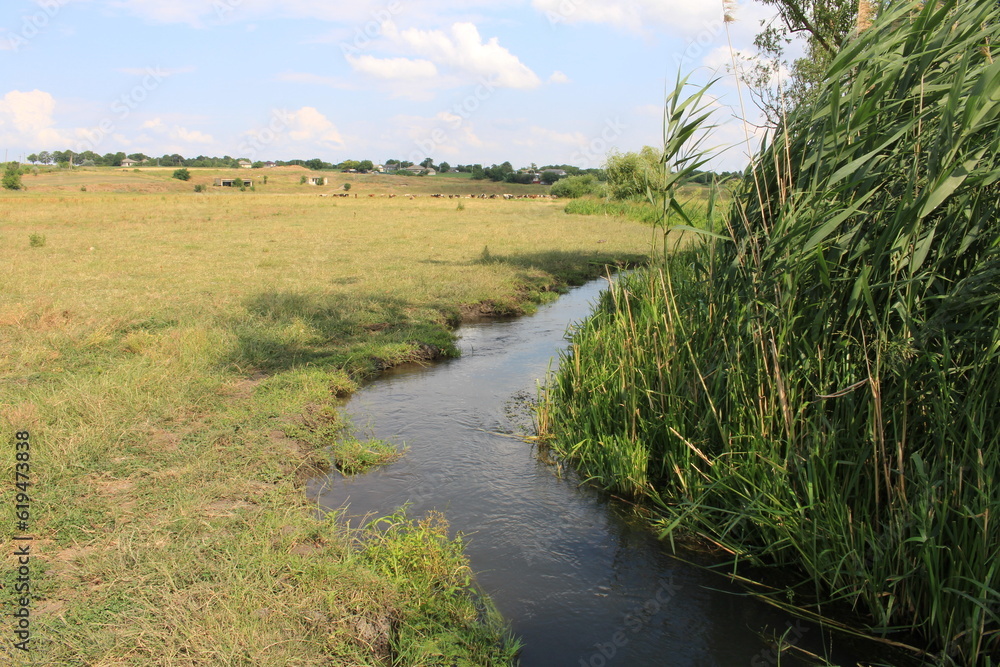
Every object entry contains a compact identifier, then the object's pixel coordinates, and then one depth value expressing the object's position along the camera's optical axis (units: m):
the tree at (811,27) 13.11
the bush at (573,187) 62.38
